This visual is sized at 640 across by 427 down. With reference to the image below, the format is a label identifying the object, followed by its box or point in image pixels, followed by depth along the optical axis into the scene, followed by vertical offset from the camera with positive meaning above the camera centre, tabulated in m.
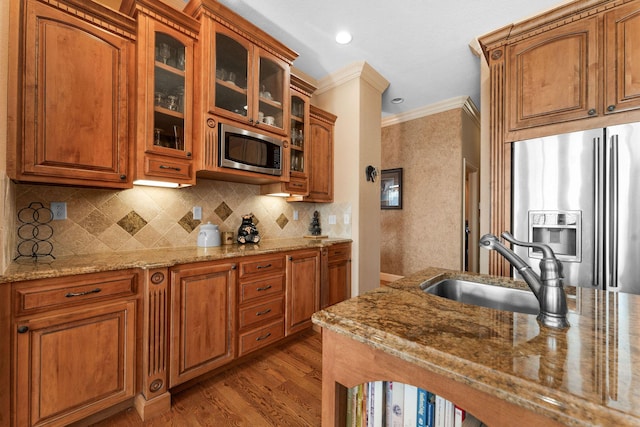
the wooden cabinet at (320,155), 3.01 +0.67
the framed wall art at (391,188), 4.61 +0.44
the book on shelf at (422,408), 0.62 -0.45
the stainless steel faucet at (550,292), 0.67 -0.21
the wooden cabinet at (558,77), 1.62 +0.92
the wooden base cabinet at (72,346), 1.25 -0.68
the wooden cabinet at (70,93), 1.38 +0.67
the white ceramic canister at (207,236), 2.21 -0.19
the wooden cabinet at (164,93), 1.74 +0.84
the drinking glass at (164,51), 1.86 +1.13
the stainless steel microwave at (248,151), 2.06 +0.52
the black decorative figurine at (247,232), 2.48 -0.18
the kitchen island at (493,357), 0.43 -0.29
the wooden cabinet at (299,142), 2.74 +0.76
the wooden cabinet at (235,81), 1.97 +1.09
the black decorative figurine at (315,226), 3.35 -0.16
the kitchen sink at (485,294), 1.08 -0.35
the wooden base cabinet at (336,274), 2.72 -0.66
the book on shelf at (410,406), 0.63 -0.46
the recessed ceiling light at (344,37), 2.51 +1.70
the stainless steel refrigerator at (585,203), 1.56 +0.07
